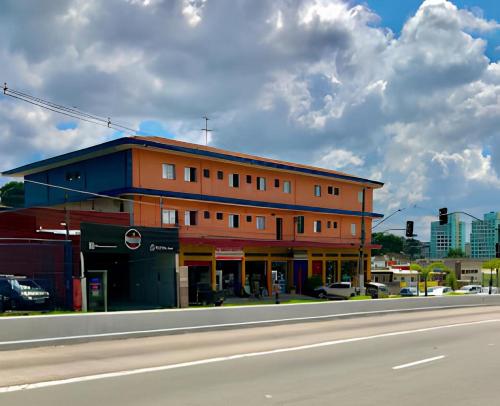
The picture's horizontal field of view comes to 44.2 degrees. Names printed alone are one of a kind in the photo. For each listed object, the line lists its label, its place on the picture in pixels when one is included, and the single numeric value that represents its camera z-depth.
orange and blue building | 39.59
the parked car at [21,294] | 22.78
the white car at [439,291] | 54.78
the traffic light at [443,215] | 41.84
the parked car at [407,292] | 57.34
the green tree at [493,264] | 59.62
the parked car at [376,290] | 46.51
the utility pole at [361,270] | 40.81
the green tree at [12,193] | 84.93
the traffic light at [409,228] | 45.33
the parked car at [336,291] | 46.16
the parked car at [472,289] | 61.06
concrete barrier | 15.34
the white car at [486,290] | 60.54
